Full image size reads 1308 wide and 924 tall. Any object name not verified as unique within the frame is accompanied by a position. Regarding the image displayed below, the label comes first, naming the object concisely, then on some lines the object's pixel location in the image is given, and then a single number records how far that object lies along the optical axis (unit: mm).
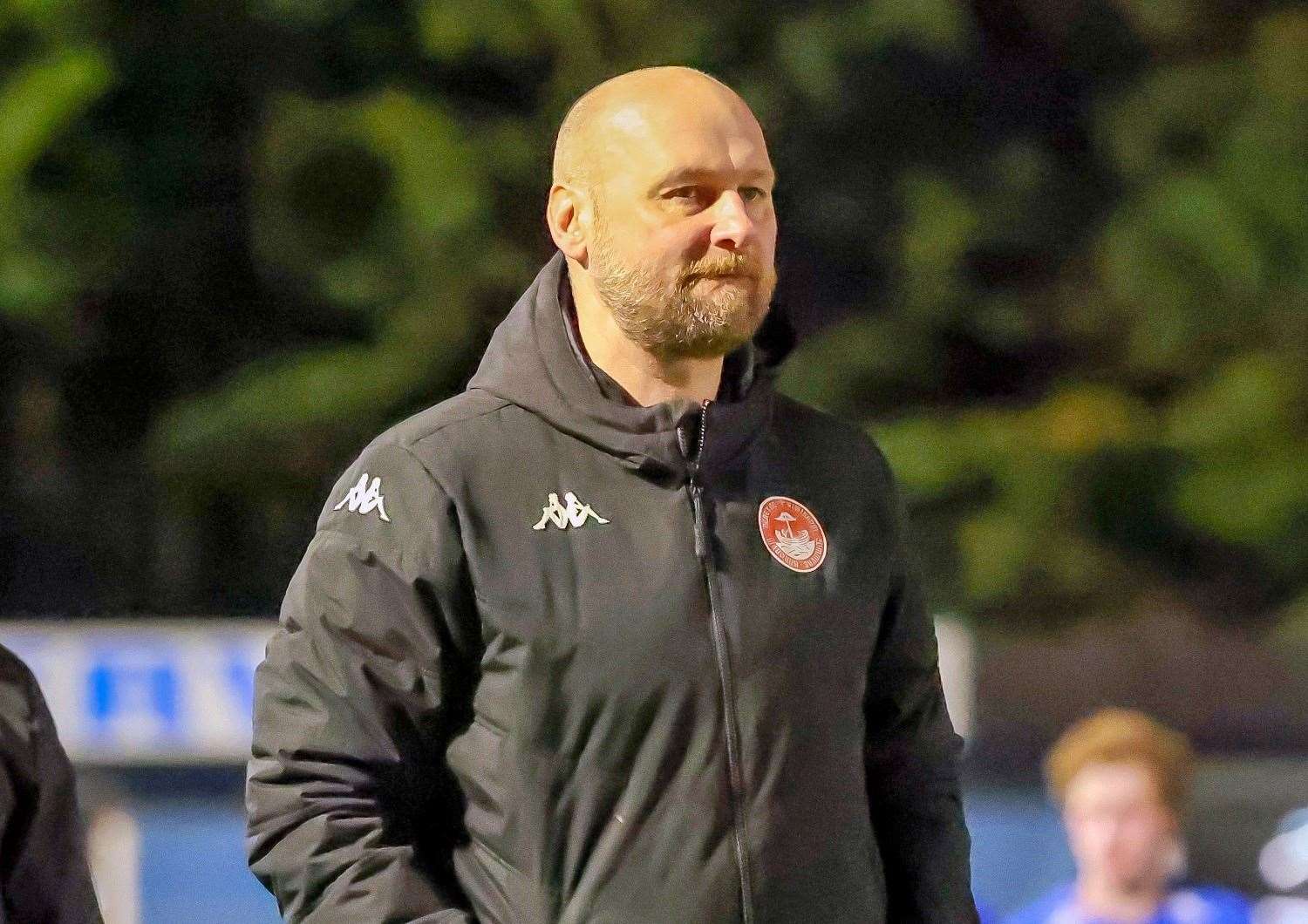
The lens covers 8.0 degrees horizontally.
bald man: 7812
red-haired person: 10024
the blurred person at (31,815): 7972
